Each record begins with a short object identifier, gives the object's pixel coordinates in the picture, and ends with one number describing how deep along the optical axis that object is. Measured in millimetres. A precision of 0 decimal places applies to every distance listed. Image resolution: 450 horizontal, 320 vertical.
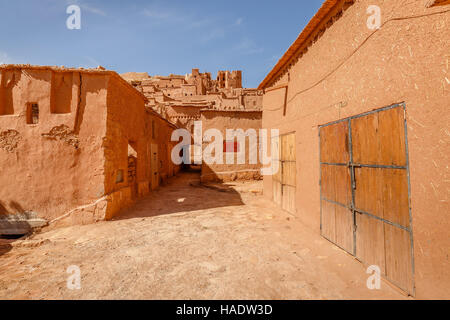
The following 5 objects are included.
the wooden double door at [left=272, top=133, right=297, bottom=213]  6070
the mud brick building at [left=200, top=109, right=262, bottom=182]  12023
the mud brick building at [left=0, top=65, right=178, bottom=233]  5816
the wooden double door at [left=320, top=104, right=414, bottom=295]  2645
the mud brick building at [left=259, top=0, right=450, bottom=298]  2232
